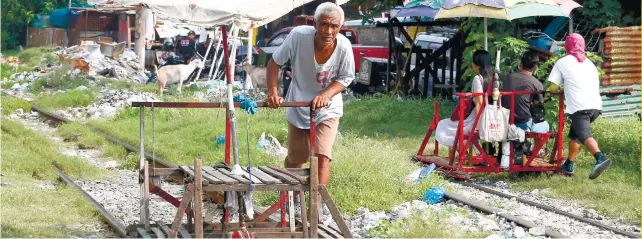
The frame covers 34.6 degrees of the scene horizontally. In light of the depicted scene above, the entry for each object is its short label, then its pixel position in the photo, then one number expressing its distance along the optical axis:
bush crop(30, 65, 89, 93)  25.78
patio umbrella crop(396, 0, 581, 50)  12.93
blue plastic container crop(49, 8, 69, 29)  41.00
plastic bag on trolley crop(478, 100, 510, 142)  11.50
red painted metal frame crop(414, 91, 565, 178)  11.64
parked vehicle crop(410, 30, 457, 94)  21.86
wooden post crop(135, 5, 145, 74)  29.02
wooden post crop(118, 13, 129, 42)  39.09
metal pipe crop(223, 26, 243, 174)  7.62
